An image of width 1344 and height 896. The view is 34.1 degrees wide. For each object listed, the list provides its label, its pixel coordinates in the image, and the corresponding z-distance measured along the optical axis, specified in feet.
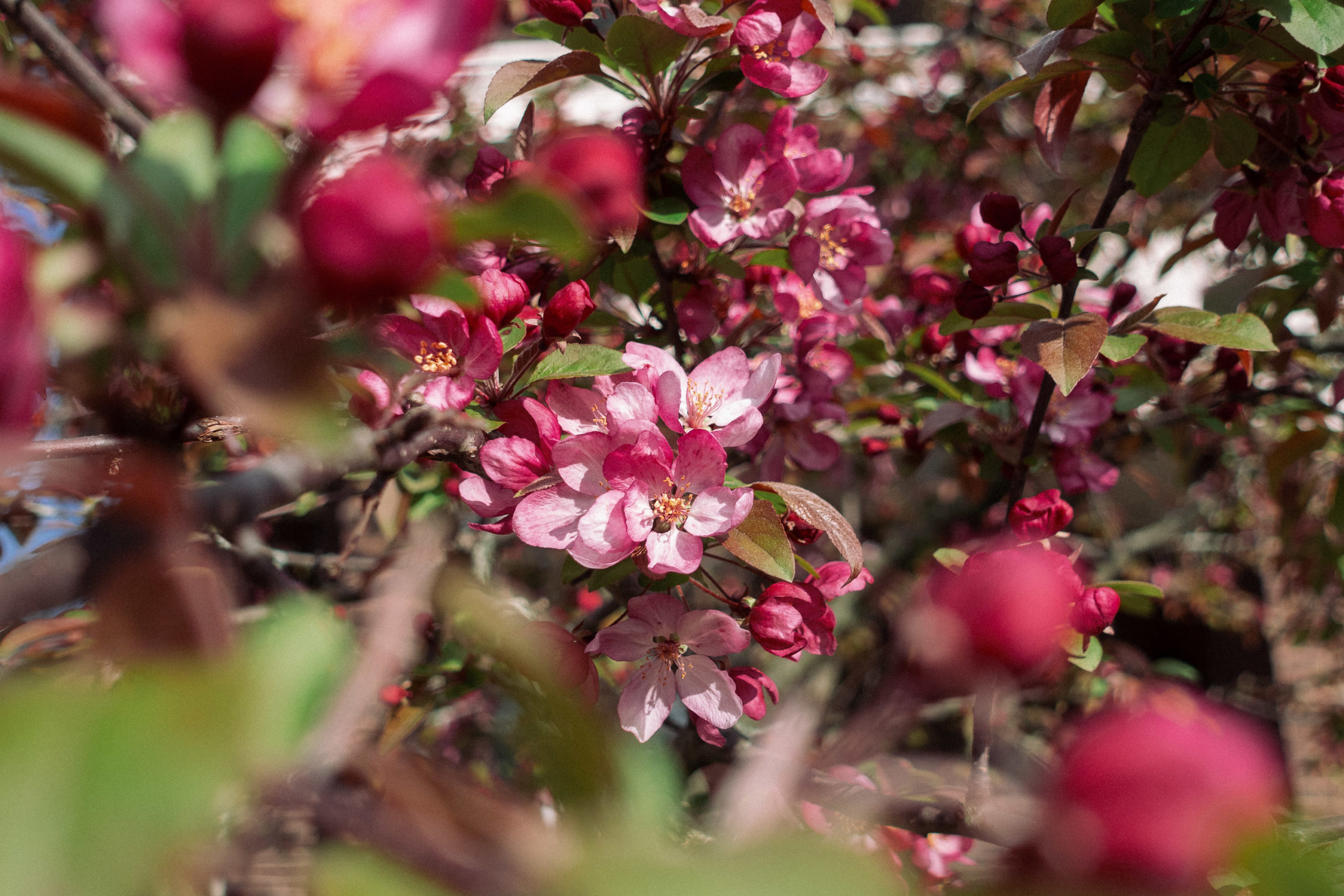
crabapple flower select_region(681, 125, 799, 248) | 2.09
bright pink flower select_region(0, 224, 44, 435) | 1.06
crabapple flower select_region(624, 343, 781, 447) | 1.94
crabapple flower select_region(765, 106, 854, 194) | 2.13
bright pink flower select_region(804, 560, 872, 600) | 2.00
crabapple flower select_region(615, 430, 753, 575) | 1.85
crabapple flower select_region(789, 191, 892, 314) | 2.14
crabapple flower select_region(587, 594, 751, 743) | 1.97
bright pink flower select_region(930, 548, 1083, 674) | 1.22
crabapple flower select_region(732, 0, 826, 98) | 2.01
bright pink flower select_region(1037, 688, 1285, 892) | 1.03
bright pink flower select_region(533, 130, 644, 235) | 1.32
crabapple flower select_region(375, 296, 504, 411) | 1.88
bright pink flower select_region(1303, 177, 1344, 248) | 2.07
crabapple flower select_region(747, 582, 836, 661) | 1.92
